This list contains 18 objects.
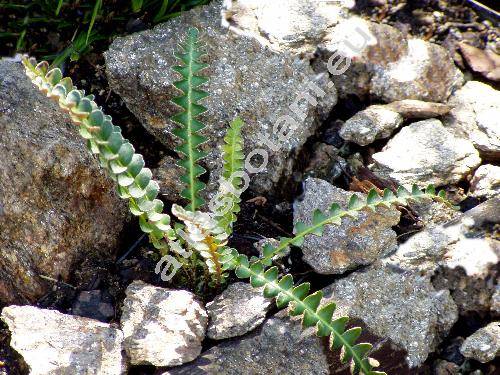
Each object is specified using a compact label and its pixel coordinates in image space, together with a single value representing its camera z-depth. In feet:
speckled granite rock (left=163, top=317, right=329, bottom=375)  7.44
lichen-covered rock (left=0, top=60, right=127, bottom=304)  8.00
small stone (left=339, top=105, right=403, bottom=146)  9.21
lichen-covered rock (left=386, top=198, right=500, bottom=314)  8.21
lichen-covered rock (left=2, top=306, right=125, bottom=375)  7.22
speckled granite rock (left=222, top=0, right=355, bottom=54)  9.76
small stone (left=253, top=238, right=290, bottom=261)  8.52
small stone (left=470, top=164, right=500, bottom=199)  8.96
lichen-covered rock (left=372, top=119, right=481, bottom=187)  9.00
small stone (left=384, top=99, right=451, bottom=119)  9.42
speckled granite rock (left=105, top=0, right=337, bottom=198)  8.86
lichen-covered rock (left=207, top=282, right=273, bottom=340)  7.73
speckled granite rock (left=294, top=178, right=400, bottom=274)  8.37
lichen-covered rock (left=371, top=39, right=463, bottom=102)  9.77
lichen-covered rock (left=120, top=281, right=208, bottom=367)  7.39
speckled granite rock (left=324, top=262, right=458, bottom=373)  7.91
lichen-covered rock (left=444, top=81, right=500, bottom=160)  9.24
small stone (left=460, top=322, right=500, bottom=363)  7.75
